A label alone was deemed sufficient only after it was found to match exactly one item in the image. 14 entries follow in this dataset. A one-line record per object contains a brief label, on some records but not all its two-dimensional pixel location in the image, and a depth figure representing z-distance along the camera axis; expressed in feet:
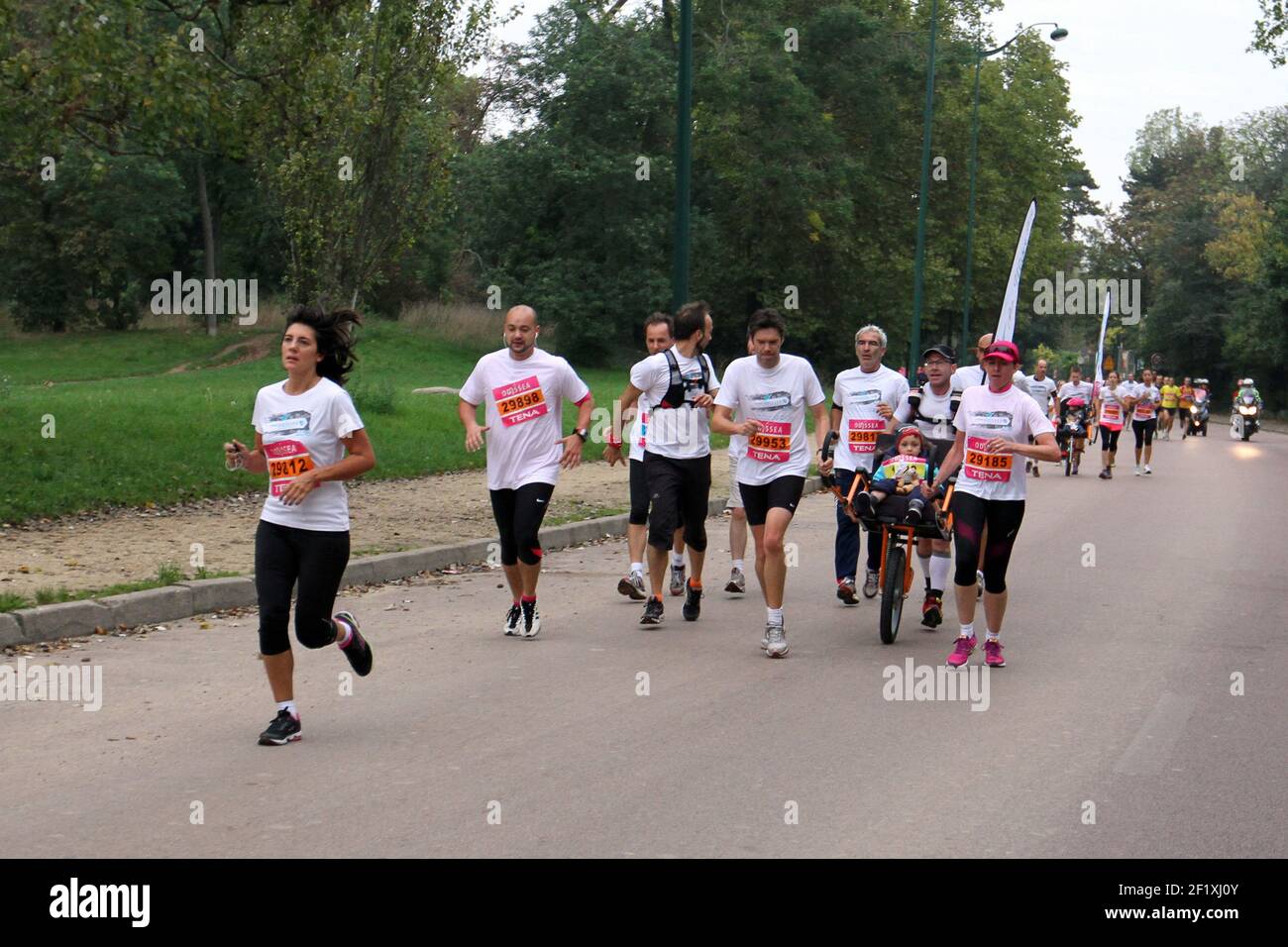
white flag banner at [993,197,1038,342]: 48.27
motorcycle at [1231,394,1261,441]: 143.95
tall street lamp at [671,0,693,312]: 55.21
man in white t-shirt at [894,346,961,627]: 33.27
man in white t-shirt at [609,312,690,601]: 35.53
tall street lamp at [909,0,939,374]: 115.11
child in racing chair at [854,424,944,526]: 31.09
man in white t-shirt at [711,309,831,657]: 29.71
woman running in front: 21.75
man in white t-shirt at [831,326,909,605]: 34.94
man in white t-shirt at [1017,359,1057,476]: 72.18
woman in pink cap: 27.61
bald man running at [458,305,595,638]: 30.60
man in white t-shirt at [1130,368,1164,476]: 85.71
